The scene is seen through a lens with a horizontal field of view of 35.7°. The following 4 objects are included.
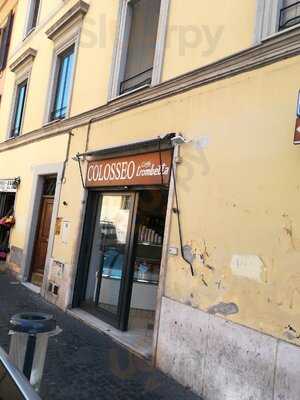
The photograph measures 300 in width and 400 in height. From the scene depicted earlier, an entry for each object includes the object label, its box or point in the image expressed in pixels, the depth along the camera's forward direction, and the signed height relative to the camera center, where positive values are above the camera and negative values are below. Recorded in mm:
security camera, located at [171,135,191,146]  5703 +1315
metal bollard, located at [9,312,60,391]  3354 -790
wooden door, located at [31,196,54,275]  10328 -91
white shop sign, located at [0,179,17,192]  12094 +1153
